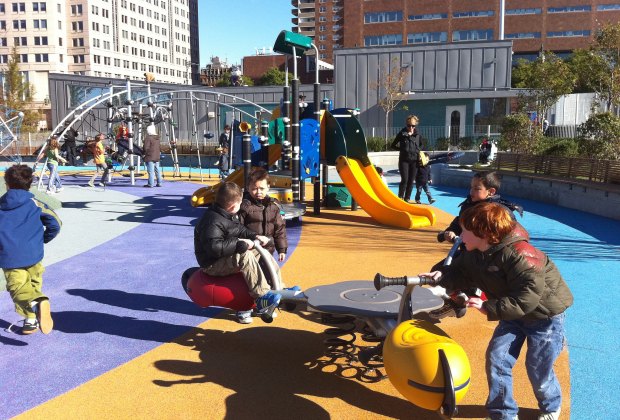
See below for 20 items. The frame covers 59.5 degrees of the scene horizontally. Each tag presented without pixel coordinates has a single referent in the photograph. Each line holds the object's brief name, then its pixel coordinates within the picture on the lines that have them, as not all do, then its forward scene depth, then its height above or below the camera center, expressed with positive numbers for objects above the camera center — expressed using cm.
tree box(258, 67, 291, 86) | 8312 +1036
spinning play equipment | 305 -123
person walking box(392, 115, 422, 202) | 1219 -12
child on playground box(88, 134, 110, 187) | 1736 -43
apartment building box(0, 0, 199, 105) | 9981 +2126
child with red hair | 311 -92
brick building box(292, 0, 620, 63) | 6912 +1573
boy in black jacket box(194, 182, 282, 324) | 461 -84
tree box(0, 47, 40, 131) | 5000 +500
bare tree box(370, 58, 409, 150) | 3403 +371
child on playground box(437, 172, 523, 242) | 479 -41
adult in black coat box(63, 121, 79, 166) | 2639 -20
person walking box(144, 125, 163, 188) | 1675 -28
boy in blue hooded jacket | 490 -92
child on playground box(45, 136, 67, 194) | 1566 -44
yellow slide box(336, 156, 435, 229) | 1066 -115
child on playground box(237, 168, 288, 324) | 554 -71
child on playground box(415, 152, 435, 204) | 1323 -85
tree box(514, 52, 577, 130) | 2116 +231
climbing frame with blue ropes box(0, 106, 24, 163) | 3473 -12
